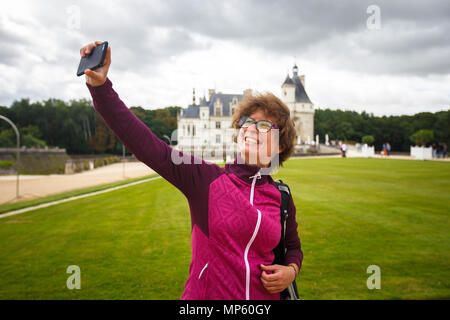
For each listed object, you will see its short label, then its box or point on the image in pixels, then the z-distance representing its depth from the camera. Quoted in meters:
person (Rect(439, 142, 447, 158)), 31.64
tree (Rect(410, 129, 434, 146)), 45.59
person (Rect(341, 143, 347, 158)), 35.53
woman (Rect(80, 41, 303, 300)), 1.34
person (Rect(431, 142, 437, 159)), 30.73
